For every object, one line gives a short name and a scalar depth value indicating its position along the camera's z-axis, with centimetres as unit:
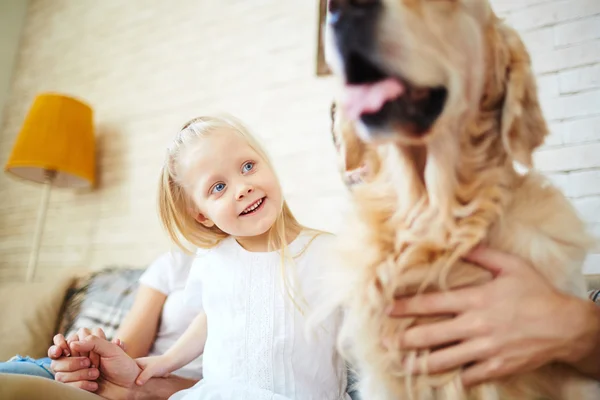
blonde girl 82
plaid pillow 153
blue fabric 101
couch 157
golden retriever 55
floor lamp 206
